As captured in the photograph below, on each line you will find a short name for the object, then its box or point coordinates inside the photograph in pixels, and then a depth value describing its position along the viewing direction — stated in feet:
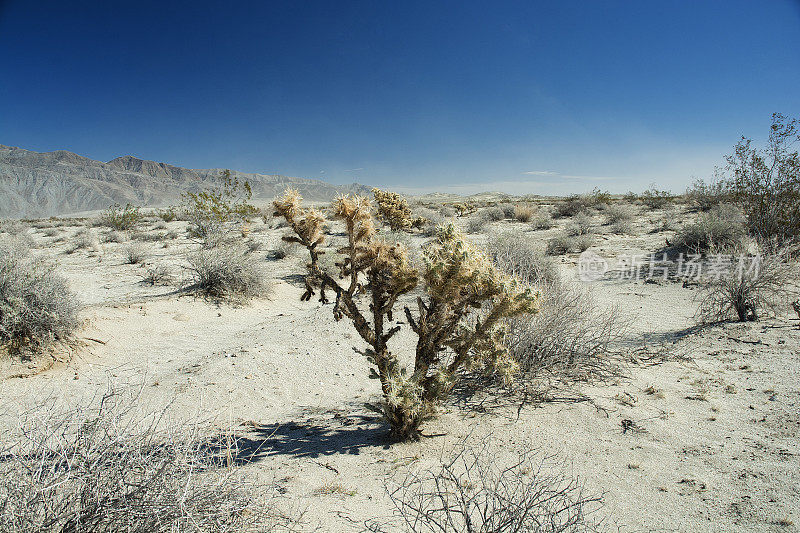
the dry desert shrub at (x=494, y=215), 73.56
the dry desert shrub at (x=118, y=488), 5.19
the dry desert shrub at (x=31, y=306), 16.60
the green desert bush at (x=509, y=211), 75.25
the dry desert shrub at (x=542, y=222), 60.13
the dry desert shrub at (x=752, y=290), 17.88
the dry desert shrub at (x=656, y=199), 81.20
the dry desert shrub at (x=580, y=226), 50.03
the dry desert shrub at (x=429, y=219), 62.03
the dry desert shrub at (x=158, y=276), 31.90
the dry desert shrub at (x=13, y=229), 63.56
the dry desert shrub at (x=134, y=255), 40.22
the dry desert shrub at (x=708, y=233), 32.68
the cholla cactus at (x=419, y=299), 8.71
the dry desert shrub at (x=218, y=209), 48.11
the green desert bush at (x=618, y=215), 57.72
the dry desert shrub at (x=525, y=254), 25.25
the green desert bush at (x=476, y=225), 62.08
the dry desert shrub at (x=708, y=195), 58.49
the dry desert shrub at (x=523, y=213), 70.28
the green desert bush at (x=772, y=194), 31.48
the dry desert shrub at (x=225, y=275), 27.96
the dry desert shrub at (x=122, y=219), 70.26
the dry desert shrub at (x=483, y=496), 5.57
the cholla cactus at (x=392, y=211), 57.11
